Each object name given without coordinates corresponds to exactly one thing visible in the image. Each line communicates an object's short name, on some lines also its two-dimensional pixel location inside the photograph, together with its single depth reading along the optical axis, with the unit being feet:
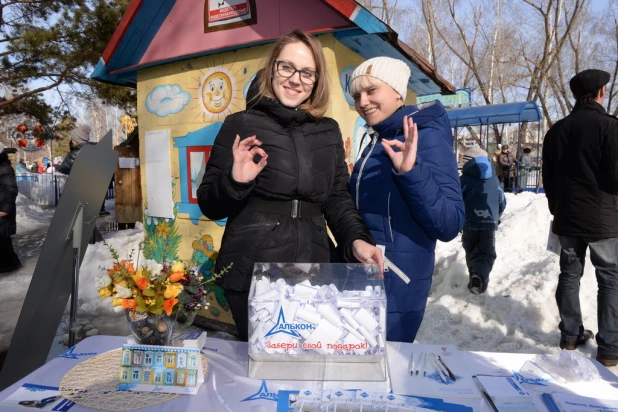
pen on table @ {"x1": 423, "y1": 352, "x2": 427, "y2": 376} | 4.89
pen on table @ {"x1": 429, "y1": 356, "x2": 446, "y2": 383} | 4.79
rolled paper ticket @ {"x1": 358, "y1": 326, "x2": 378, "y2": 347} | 4.46
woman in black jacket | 6.28
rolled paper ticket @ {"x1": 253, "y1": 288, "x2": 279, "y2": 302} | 4.52
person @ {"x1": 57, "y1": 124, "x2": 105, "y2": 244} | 22.08
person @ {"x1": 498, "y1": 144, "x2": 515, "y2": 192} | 51.24
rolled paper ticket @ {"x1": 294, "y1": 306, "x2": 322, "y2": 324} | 4.43
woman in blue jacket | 6.56
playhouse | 12.82
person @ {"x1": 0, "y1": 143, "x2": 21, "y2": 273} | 20.89
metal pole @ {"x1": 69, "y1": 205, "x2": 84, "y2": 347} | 7.58
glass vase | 4.77
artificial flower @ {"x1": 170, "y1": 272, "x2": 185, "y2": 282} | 4.77
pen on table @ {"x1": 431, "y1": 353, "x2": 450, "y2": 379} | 4.84
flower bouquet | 4.66
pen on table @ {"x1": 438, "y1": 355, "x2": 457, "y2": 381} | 4.79
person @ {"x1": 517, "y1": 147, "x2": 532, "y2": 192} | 52.80
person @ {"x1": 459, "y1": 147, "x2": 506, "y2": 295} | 17.56
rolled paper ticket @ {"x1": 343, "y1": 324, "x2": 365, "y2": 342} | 4.45
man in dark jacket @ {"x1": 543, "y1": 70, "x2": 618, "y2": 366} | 11.23
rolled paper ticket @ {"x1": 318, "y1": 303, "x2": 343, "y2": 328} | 4.46
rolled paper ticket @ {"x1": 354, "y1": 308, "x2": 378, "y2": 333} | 4.47
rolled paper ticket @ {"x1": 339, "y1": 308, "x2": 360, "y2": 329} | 4.47
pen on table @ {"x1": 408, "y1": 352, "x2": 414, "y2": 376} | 4.90
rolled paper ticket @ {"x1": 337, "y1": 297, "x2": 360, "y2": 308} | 4.50
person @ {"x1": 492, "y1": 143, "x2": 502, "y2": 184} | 51.98
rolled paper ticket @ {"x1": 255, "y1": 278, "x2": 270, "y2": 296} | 4.68
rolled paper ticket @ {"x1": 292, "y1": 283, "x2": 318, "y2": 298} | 4.58
